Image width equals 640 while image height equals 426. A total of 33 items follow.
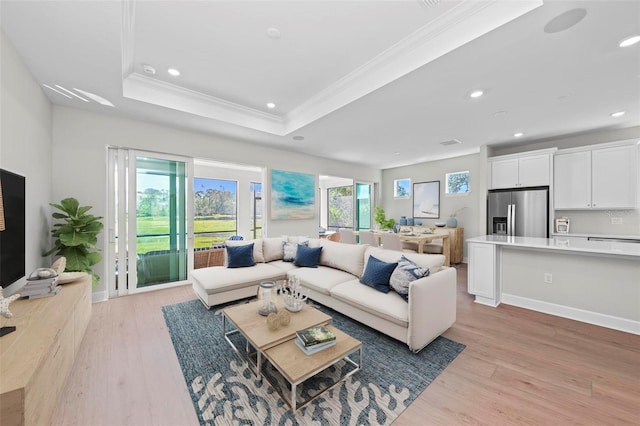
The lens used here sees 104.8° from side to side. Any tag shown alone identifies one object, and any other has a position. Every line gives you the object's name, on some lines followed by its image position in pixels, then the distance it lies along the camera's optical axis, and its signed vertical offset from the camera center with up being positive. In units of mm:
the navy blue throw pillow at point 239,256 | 3754 -693
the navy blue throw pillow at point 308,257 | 3830 -708
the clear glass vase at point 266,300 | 2290 -858
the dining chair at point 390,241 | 4559 -560
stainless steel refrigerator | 4578 -9
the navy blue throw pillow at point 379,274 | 2723 -711
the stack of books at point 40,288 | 2100 -666
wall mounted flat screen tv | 1926 -164
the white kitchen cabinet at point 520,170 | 4559 +809
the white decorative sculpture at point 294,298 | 2334 -833
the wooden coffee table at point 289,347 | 1599 -999
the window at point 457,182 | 6195 +751
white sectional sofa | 2254 -892
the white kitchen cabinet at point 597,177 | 3912 +585
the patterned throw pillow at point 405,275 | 2480 -656
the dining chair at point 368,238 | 4906 -529
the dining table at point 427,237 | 4934 -529
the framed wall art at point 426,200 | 6711 +333
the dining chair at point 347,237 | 5047 -524
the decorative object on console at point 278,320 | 1979 -883
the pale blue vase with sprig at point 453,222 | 6020 -256
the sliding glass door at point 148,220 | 3713 -133
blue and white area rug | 1571 -1298
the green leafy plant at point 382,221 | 6156 -239
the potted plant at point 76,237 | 2922 -304
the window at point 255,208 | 7391 +109
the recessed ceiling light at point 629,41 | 2061 +1448
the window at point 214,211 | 6547 +16
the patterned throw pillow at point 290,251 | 4152 -674
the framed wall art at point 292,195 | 5375 +376
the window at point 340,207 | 8189 +167
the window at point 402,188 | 7398 +727
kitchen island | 2656 -813
